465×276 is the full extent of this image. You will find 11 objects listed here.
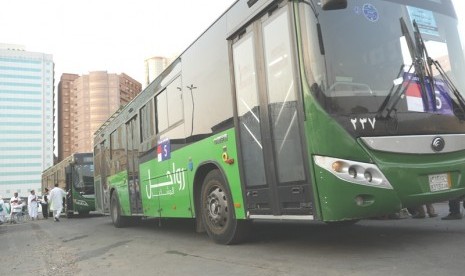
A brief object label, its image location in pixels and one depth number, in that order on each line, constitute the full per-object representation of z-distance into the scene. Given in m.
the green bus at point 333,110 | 4.80
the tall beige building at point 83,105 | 77.19
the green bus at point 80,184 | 23.50
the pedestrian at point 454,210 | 7.78
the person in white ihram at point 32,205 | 26.16
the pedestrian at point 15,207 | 25.34
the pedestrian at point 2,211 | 20.27
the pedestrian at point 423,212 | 8.40
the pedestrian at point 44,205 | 27.19
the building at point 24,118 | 105.81
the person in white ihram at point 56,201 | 21.36
